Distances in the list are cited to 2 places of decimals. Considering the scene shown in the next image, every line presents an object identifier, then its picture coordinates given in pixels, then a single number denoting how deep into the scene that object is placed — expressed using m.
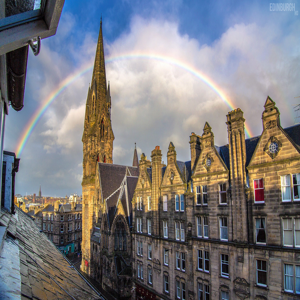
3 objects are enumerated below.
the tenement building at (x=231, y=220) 17.98
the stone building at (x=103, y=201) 36.78
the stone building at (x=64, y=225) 70.12
